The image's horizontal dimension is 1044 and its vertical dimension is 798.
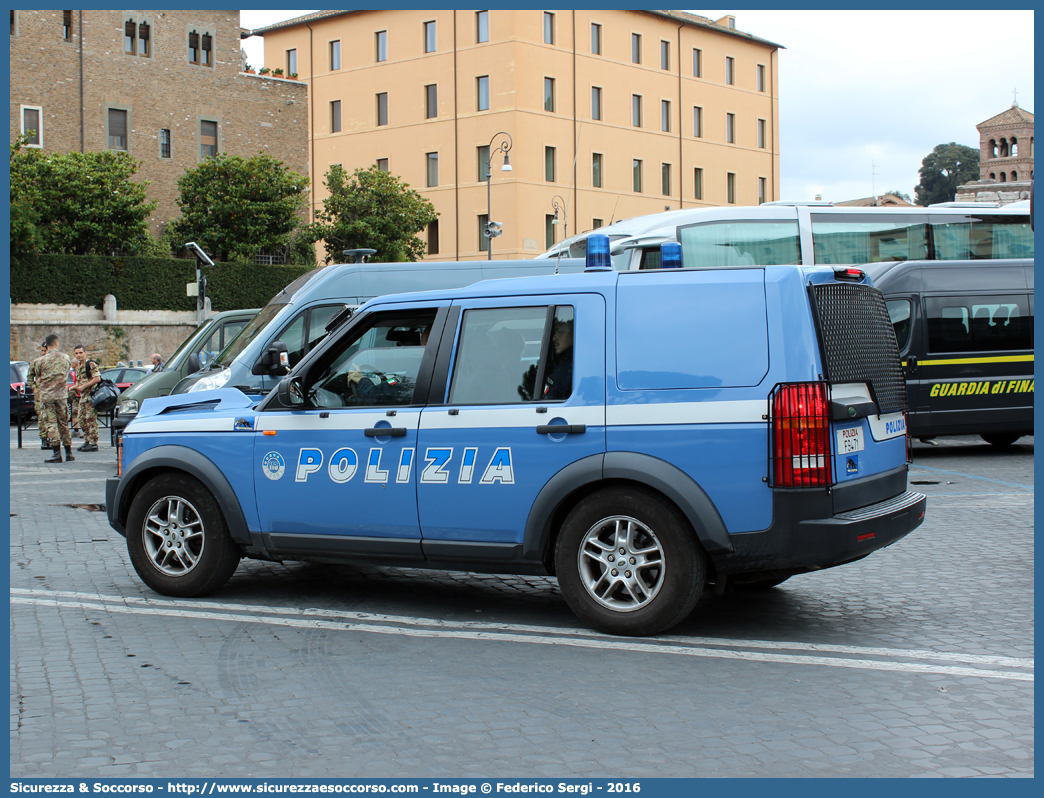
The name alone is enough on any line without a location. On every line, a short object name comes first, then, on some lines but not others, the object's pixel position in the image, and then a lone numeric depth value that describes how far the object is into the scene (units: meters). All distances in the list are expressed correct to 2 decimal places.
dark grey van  16.55
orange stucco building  66.00
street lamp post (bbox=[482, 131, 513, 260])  33.76
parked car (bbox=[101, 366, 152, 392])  29.36
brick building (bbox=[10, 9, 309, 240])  53.31
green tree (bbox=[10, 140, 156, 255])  44.94
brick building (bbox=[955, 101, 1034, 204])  118.44
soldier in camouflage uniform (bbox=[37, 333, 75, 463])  17.53
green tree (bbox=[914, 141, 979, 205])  125.56
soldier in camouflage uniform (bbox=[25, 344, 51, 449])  17.96
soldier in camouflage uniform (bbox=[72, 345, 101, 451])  19.62
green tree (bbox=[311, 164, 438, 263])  58.22
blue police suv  5.67
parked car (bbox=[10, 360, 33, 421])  26.35
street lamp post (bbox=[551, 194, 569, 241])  64.66
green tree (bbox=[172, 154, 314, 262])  51.22
